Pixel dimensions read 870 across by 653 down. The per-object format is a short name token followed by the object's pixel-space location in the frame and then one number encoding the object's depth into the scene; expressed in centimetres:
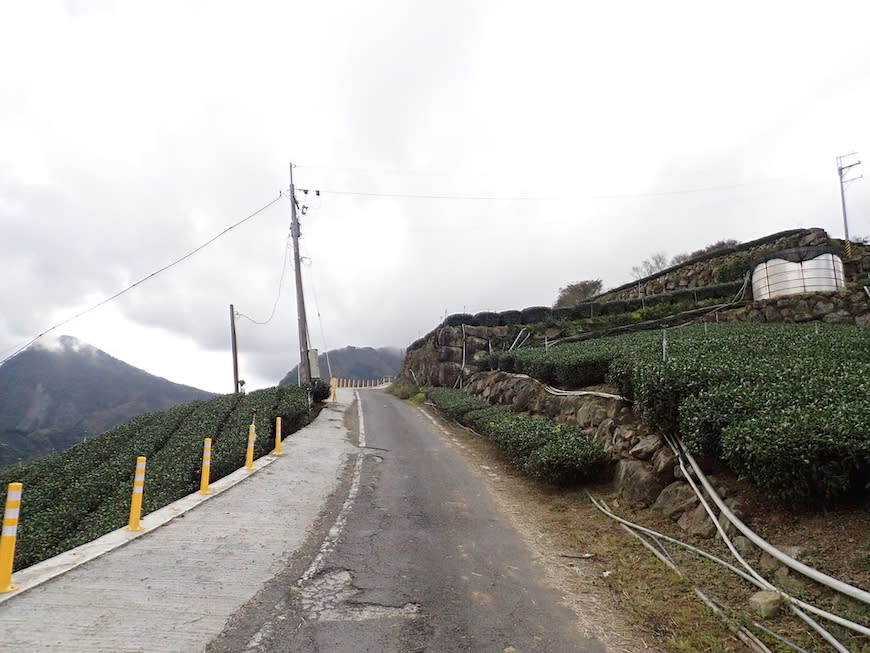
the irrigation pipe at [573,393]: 904
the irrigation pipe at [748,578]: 290
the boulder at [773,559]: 379
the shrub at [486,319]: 2975
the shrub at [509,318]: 2878
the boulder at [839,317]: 1469
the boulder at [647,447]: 663
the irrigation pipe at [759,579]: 294
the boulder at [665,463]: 610
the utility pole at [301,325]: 2041
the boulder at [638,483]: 616
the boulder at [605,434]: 792
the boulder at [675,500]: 549
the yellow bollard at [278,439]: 1092
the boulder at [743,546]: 427
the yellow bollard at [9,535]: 371
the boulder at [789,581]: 358
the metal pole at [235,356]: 2709
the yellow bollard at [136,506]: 544
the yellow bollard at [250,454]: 914
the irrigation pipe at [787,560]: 308
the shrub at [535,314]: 2739
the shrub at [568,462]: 741
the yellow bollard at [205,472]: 720
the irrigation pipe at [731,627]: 314
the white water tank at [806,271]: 1574
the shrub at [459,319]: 3012
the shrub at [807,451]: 370
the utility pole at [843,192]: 2662
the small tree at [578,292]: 3750
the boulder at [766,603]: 342
